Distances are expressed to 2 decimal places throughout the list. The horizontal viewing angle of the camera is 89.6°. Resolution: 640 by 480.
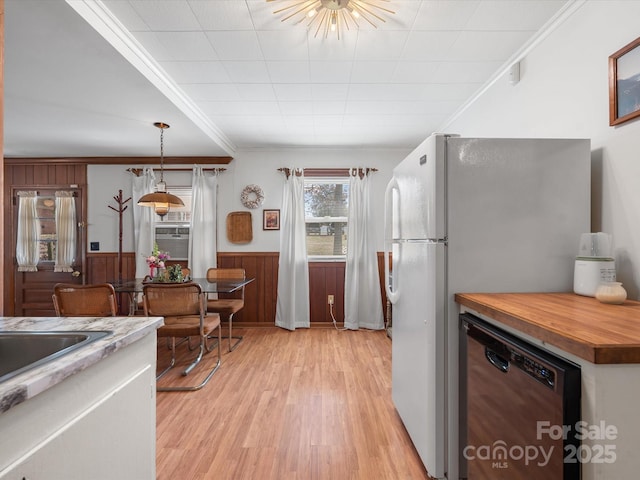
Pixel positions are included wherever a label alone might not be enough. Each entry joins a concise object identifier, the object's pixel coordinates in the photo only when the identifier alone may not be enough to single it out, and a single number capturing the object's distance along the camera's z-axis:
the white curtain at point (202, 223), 4.31
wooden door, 4.47
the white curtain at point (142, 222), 4.38
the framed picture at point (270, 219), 4.40
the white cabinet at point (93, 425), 0.65
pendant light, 3.12
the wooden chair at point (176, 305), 2.60
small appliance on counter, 1.33
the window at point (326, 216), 4.46
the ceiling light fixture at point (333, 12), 1.66
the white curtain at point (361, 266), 4.20
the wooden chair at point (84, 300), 2.56
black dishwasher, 0.83
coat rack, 4.40
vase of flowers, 3.25
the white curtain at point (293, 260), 4.25
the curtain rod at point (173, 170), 4.41
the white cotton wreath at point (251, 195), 4.38
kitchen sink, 0.98
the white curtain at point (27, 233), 4.47
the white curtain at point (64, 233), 4.47
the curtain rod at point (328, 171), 4.31
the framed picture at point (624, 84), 1.33
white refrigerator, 1.47
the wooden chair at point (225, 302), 3.46
